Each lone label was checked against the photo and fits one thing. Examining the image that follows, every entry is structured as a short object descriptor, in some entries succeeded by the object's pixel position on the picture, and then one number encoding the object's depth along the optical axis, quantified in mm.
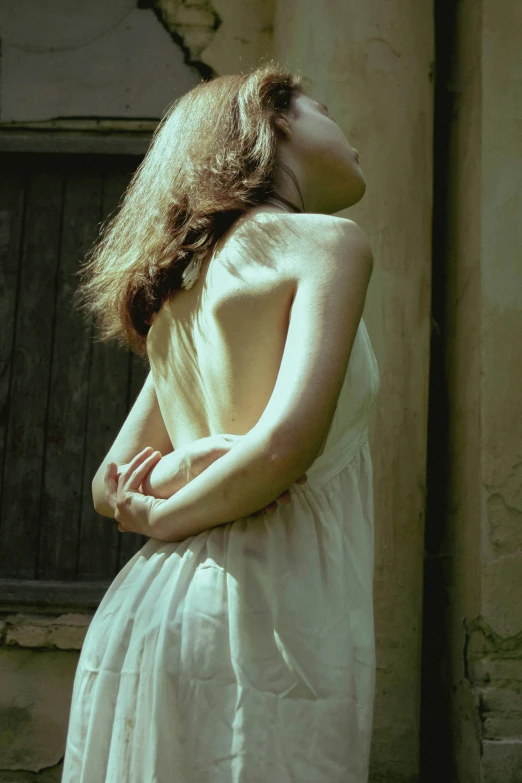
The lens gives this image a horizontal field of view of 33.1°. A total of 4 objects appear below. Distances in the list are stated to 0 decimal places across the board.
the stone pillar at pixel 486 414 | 2500
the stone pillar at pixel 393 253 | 2664
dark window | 3322
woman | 1101
